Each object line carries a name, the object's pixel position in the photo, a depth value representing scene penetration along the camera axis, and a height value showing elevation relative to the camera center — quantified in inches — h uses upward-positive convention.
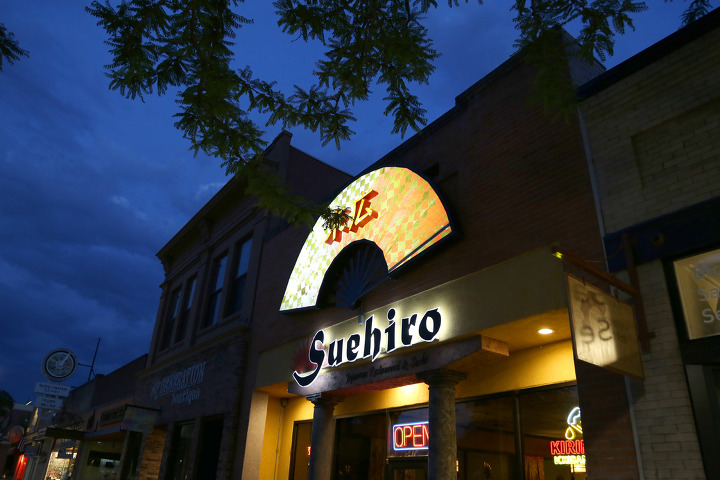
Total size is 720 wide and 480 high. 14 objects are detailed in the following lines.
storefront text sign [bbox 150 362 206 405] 627.5 +108.2
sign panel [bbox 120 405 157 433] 658.8 +65.1
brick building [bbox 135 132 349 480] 566.9 +170.0
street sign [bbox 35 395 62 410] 1096.7 +131.8
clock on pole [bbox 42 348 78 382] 1157.1 +217.8
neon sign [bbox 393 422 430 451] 381.4 +35.7
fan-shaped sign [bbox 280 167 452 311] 371.9 +188.3
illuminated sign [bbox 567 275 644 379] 205.6 +62.0
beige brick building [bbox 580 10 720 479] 211.2 +117.6
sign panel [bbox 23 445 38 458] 1226.6 +44.1
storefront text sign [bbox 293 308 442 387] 342.6 +96.1
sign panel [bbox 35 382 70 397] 1106.1 +159.1
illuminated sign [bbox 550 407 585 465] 284.7 +25.3
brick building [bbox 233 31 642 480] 284.5 +100.8
